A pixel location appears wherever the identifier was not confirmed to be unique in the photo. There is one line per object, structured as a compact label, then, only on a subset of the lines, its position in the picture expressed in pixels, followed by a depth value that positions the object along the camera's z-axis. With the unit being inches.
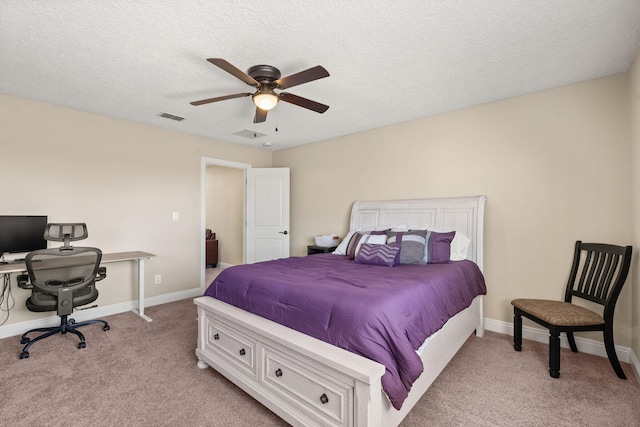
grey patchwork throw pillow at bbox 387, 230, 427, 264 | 117.0
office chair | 102.7
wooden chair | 88.5
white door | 201.0
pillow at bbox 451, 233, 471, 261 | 123.1
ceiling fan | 81.7
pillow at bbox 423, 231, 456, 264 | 118.0
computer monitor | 114.3
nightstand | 174.6
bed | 57.9
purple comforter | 61.4
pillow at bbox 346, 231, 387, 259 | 128.9
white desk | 132.6
